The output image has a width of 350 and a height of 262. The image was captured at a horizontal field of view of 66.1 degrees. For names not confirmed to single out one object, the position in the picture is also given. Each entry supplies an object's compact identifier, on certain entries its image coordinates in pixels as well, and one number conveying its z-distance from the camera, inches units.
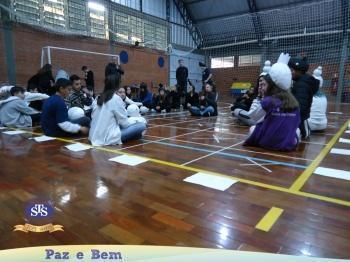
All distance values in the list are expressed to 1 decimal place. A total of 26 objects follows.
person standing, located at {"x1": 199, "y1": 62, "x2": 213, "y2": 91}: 315.7
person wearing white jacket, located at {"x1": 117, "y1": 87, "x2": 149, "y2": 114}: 144.9
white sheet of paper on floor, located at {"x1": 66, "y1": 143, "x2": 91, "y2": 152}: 109.7
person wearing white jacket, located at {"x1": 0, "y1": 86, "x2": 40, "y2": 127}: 165.6
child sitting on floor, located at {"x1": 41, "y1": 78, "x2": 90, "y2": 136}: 124.6
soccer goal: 321.1
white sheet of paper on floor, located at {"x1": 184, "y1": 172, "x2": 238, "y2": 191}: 70.5
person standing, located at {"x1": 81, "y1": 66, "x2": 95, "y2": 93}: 309.3
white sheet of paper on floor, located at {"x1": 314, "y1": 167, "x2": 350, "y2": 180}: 80.5
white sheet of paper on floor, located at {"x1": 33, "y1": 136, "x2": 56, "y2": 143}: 127.6
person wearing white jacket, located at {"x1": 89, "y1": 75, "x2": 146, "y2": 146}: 112.3
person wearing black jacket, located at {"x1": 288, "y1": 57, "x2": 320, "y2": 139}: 125.8
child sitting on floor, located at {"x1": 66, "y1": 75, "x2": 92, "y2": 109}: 158.6
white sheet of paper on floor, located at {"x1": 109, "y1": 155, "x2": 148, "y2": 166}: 90.6
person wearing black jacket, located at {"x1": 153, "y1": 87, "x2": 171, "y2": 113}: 283.4
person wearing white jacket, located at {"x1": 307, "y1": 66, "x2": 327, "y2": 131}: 150.0
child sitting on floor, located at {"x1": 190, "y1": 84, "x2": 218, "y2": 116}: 236.8
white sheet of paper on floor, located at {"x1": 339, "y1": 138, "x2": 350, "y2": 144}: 131.0
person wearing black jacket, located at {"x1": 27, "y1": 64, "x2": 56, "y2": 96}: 210.8
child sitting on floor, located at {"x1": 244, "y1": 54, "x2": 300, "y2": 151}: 102.3
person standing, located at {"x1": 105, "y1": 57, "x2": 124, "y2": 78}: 261.1
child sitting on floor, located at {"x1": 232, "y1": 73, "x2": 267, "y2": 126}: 109.0
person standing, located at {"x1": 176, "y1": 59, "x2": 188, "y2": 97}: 320.2
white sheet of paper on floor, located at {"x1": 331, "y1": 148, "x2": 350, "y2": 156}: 108.9
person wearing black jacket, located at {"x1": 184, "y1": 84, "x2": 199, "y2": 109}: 284.8
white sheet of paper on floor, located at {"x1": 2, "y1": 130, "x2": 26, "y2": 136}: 146.4
